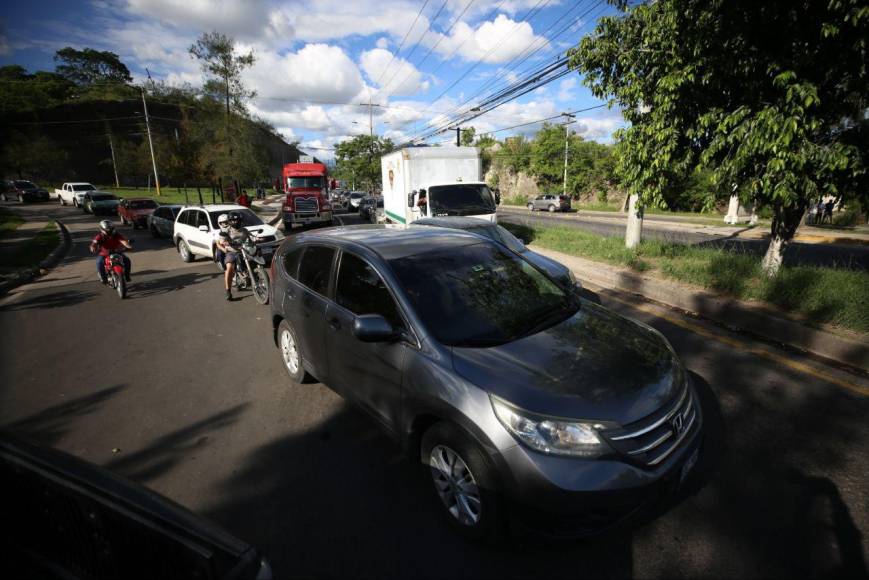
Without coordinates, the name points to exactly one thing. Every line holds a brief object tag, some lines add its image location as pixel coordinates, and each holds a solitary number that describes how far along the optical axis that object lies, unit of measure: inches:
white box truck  448.5
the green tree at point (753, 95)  194.7
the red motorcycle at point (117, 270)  334.3
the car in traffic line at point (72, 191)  1305.7
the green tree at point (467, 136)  2384.4
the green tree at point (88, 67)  3344.0
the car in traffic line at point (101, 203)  1044.5
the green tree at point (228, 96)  1003.9
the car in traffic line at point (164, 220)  650.2
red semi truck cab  775.7
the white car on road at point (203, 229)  439.2
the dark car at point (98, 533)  55.3
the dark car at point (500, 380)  82.3
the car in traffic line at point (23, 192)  1428.4
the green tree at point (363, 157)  2414.1
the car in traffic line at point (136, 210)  813.2
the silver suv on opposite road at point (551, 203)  1395.2
